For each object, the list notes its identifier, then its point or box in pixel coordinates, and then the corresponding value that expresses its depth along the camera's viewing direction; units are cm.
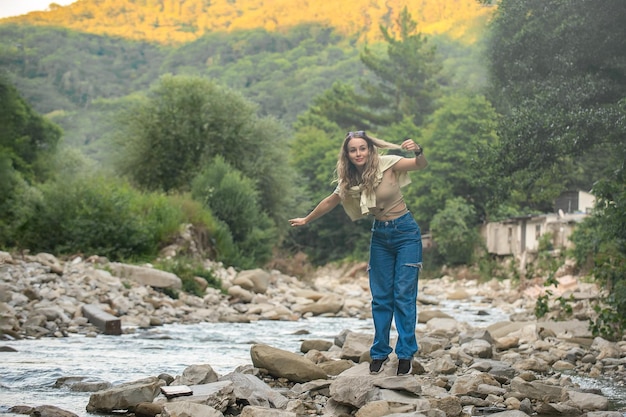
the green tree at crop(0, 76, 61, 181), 3709
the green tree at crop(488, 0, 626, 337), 1302
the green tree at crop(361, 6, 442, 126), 5794
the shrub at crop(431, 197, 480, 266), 4159
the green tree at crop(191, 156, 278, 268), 2811
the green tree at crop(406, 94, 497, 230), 4369
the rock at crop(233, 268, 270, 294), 2162
